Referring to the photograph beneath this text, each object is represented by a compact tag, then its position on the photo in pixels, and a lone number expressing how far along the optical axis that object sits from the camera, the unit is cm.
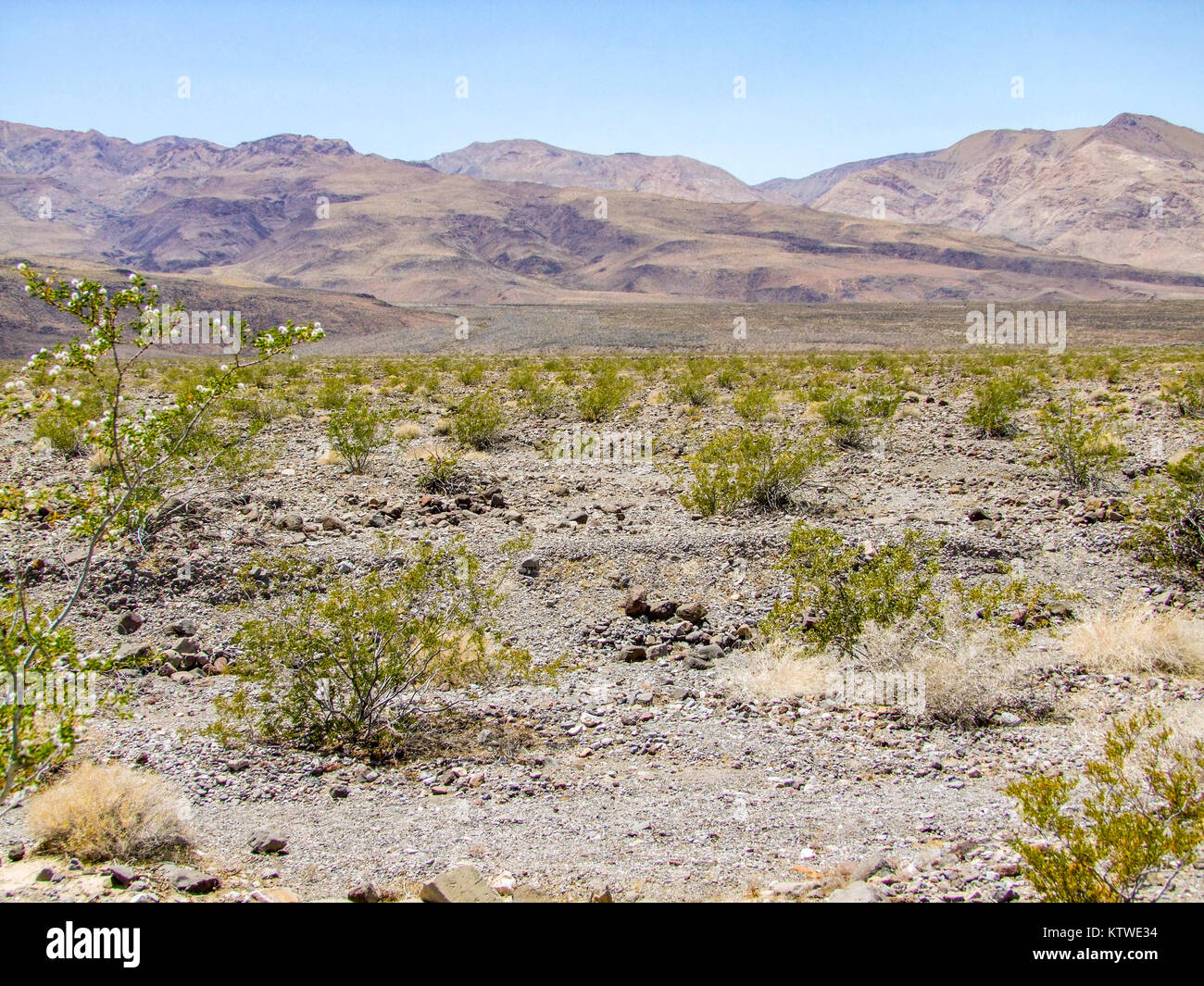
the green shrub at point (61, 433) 1195
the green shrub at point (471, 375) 2139
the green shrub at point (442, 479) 1108
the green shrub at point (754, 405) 1556
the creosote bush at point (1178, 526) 758
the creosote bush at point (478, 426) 1356
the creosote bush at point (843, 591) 636
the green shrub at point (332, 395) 1500
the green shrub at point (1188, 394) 1462
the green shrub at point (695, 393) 1822
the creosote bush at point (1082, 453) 1050
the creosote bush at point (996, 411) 1385
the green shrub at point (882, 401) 1520
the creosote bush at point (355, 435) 1154
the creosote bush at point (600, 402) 1631
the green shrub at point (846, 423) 1355
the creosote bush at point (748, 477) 987
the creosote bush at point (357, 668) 532
